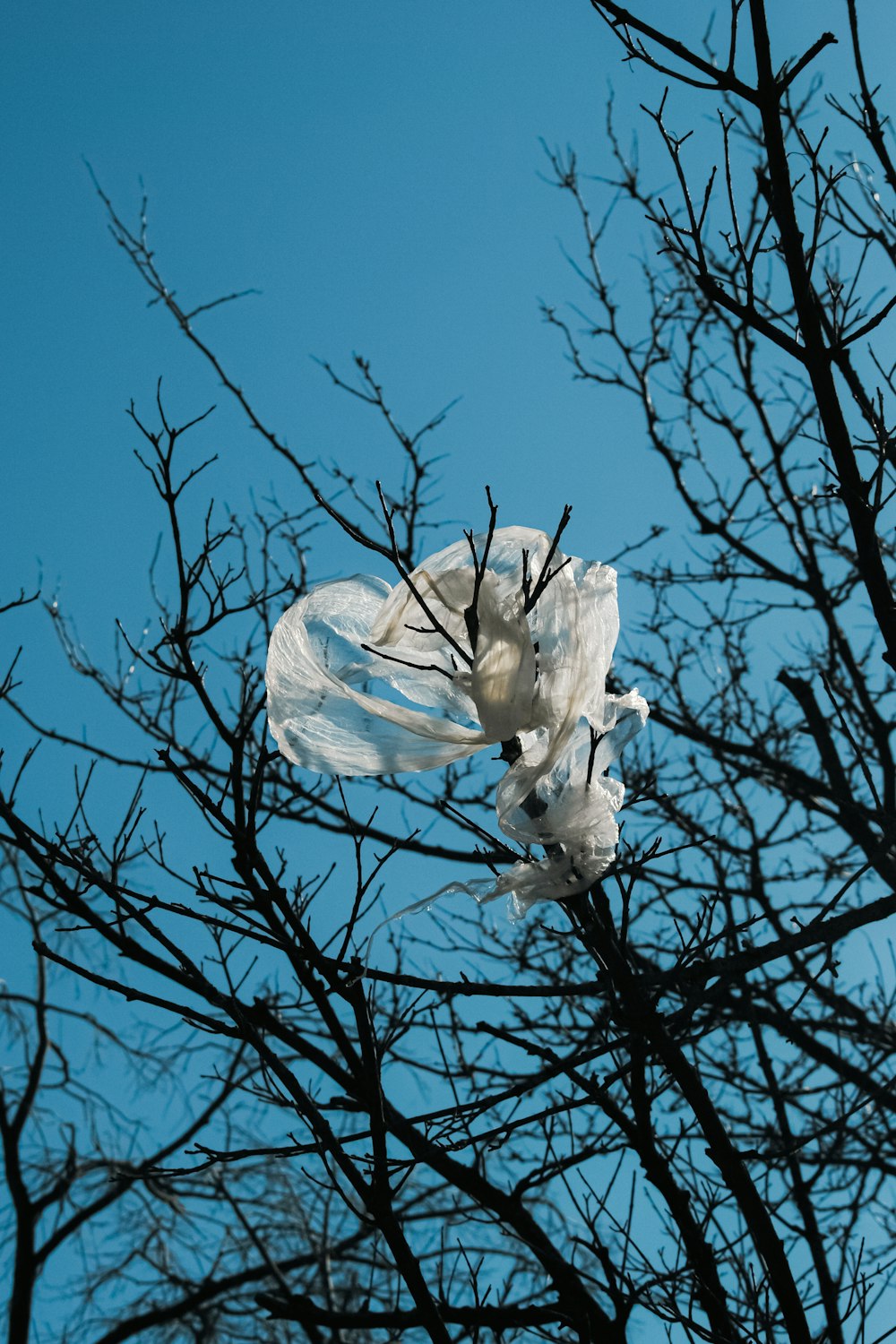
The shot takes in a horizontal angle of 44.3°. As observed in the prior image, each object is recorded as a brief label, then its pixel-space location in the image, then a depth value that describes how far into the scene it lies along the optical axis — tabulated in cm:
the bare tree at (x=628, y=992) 207
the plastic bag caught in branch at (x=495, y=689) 208
